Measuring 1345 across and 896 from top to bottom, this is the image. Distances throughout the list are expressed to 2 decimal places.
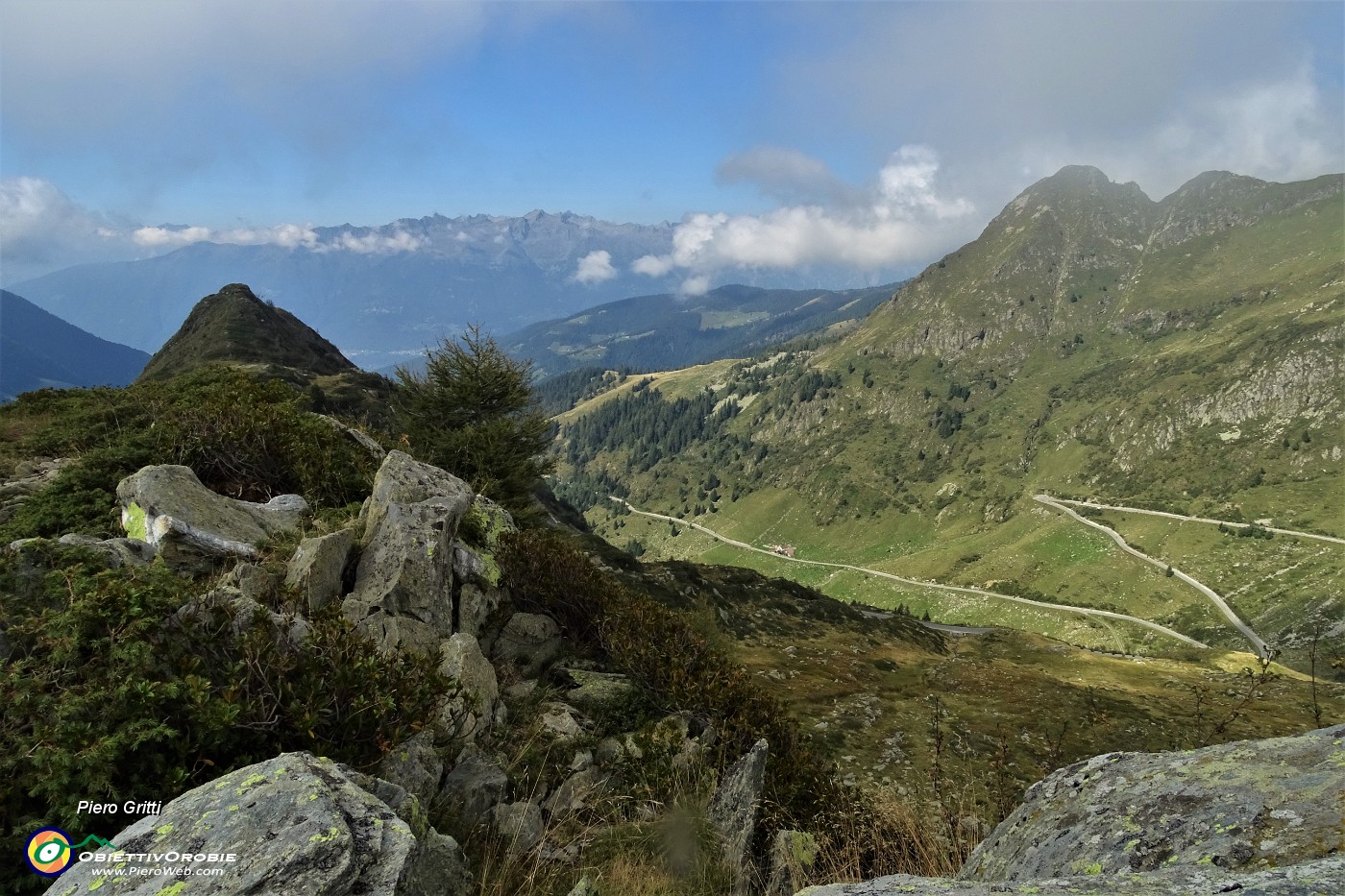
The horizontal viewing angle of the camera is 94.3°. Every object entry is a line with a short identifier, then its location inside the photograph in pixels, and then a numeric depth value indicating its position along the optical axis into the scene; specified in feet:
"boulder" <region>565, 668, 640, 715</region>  37.40
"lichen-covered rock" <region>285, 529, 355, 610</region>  33.45
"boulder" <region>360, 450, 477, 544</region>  42.52
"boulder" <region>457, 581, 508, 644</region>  40.65
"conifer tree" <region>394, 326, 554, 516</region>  101.09
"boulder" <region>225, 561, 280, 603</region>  31.19
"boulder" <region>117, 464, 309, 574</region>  36.22
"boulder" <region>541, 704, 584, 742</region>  32.78
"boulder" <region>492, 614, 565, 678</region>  41.11
